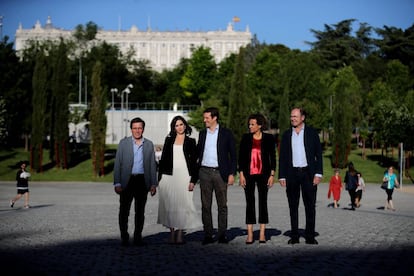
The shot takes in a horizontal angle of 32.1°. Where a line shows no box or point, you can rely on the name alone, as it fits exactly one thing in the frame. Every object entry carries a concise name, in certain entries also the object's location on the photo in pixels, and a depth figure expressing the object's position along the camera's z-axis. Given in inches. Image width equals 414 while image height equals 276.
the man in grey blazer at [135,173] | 383.6
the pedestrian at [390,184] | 901.2
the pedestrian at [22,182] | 862.5
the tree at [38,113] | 1909.4
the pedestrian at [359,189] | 903.2
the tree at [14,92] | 2348.7
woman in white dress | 388.5
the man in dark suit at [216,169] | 383.6
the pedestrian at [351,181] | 884.6
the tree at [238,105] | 1838.1
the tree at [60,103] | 1921.8
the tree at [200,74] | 3597.4
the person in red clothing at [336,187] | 935.0
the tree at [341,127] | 2006.6
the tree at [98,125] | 1802.8
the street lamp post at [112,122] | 3142.2
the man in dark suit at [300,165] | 386.9
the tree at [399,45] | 3388.3
